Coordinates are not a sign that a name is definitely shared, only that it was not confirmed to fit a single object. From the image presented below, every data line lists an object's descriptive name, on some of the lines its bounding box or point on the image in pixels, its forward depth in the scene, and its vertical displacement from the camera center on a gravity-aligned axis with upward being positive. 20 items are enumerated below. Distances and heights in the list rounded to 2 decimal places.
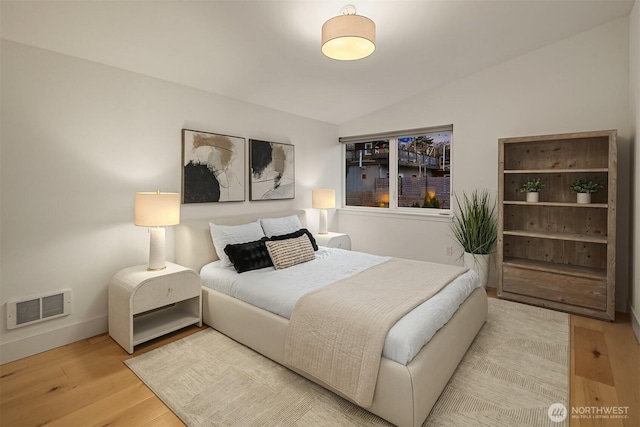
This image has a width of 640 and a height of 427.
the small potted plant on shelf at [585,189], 3.13 +0.23
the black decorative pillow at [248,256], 2.92 -0.40
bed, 1.66 -0.84
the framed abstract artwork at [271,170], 3.95 +0.52
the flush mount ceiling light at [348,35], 2.17 +1.24
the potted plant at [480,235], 3.77 -0.26
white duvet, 1.75 -0.59
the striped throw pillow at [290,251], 3.03 -0.38
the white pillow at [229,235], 3.17 -0.24
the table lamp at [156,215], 2.59 -0.03
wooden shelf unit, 3.00 -0.15
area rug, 1.78 -1.09
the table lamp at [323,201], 4.48 +0.15
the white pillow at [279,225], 3.70 -0.16
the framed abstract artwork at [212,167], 3.30 +0.47
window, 4.46 +0.64
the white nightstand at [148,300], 2.46 -0.71
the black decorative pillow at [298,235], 3.35 -0.26
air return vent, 2.35 -0.74
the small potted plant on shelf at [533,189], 3.41 +0.26
